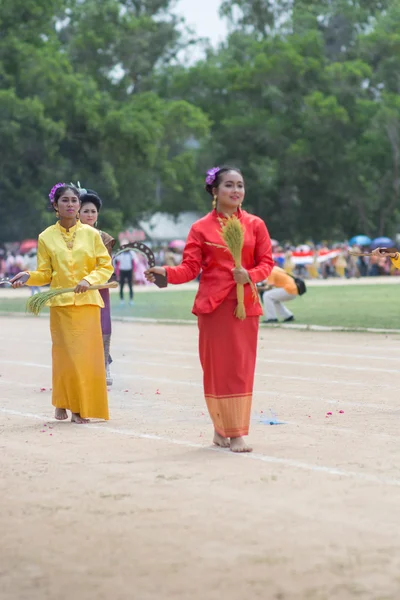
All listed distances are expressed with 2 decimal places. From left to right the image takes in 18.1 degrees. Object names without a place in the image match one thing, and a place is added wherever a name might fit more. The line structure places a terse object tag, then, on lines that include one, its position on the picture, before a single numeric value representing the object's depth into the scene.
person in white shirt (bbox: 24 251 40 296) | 54.96
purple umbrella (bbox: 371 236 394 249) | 66.56
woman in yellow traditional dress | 10.48
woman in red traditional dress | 8.80
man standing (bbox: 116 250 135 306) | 34.56
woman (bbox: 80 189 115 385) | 11.96
